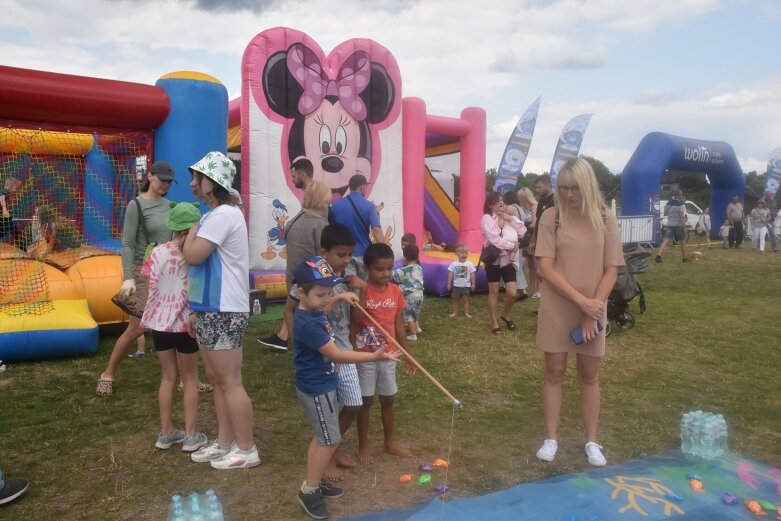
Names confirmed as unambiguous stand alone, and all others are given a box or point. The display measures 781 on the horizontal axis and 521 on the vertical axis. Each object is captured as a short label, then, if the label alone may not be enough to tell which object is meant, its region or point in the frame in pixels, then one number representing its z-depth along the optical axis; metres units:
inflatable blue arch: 17.23
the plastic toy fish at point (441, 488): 3.12
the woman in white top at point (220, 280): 3.11
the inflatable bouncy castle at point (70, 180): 5.53
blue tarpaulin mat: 2.87
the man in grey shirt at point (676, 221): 14.27
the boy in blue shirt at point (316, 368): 2.75
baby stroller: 6.61
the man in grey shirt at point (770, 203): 20.95
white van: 25.58
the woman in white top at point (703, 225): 20.42
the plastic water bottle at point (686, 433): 3.60
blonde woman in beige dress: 3.37
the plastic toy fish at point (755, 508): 2.92
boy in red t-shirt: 3.26
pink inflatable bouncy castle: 7.86
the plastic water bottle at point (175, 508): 2.34
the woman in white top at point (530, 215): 8.51
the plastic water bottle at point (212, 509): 2.38
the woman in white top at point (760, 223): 16.64
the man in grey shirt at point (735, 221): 17.45
